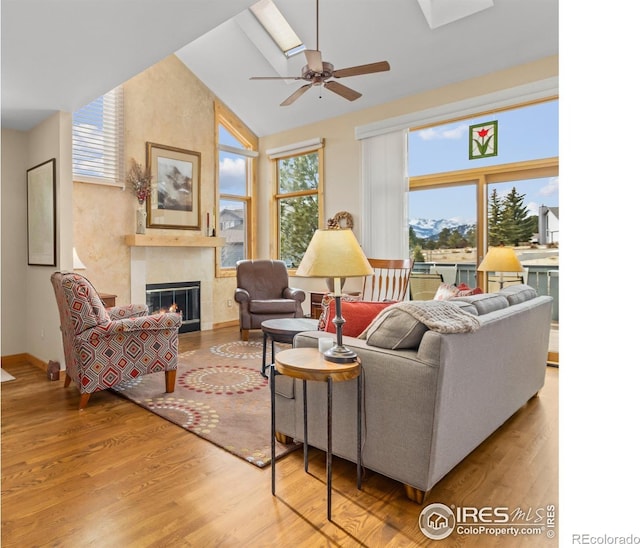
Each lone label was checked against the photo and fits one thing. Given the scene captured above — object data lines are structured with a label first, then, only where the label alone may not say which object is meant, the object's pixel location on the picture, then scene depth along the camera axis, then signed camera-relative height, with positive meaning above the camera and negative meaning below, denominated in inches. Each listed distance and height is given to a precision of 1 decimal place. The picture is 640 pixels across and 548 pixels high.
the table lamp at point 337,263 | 73.6 +0.3
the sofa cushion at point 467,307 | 87.0 -8.8
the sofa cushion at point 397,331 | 74.5 -12.1
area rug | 97.0 -39.3
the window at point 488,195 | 170.9 +30.9
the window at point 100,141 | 189.9 +57.7
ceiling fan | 130.9 +62.4
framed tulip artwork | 180.5 +54.2
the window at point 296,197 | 245.3 +41.3
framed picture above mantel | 215.2 +41.1
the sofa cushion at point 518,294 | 108.3 -7.9
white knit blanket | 71.0 -9.1
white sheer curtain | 206.5 +34.8
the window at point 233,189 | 250.5 +47.4
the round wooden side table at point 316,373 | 69.1 -18.1
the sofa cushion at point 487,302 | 91.5 -8.5
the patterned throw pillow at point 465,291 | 116.5 -7.6
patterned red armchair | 116.6 -22.1
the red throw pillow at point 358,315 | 92.7 -11.1
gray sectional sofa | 70.3 -24.9
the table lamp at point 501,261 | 140.9 +1.1
